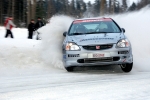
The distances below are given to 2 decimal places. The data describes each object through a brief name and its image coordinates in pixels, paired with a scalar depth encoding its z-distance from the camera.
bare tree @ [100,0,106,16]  40.93
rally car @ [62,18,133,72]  14.27
